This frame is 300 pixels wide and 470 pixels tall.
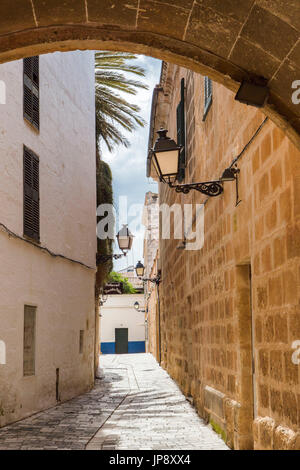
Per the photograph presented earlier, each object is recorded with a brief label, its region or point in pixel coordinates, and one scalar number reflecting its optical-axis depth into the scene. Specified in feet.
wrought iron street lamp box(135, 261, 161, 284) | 80.89
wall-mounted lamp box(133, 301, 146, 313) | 137.80
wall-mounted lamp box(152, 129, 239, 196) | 23.99
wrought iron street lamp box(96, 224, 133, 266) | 55.16
